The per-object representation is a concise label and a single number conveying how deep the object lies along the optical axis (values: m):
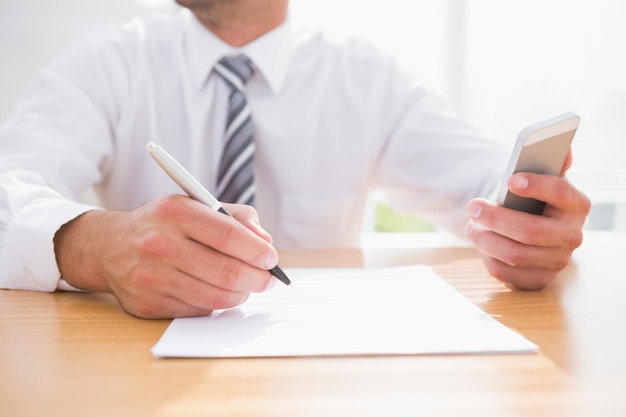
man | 1.19
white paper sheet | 0.51
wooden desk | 0.41
